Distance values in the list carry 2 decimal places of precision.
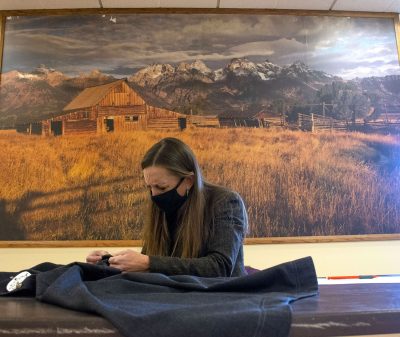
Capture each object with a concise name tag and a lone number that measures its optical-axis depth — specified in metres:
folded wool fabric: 0.53
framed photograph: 2.35
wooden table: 0.55
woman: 1.18
